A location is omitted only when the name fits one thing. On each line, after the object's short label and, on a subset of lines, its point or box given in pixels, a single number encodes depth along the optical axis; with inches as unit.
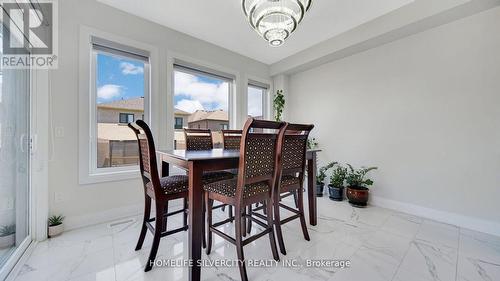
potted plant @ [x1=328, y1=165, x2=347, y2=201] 121.7
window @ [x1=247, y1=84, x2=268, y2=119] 161.6
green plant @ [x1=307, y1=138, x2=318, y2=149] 146.3
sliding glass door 58.8
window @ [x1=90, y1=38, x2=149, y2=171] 93.2
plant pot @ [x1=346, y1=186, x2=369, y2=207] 111.1
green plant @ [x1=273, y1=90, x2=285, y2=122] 154.5
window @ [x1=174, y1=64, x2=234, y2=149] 120.0
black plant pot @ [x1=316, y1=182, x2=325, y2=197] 132.9
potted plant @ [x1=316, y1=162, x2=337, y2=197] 133.0
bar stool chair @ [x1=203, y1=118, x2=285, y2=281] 53.6
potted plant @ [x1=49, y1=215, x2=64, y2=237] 76.4
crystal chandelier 65.2
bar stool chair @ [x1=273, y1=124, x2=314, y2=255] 65.7
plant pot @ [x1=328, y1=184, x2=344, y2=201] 121.6
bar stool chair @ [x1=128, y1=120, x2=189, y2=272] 58.6
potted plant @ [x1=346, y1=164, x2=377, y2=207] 111.3
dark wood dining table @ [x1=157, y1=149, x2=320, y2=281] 50.8
